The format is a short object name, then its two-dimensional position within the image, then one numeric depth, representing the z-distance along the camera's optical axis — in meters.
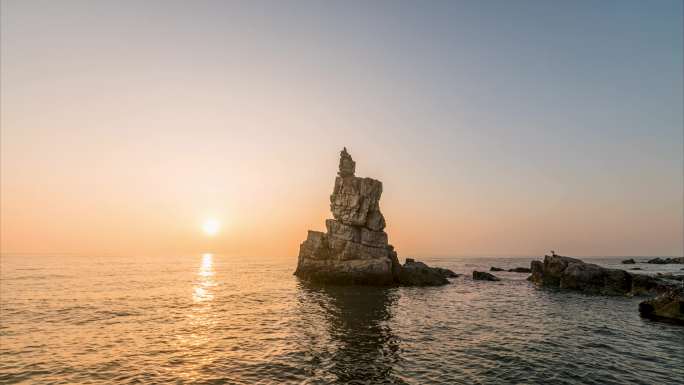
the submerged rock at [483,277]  81.22
